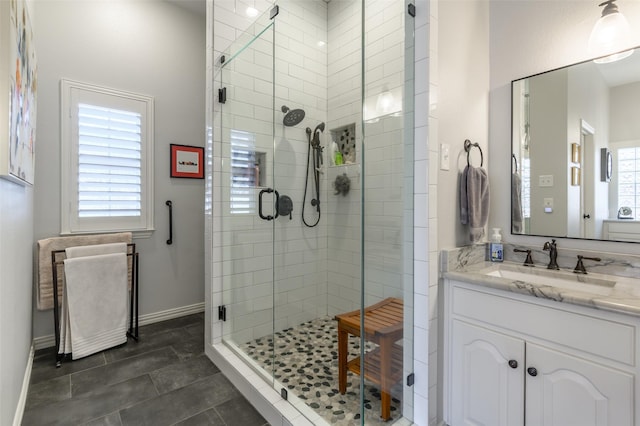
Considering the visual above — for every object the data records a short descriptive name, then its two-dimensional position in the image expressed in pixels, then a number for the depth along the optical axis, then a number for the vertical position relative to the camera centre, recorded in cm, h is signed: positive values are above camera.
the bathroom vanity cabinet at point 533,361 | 108 -61
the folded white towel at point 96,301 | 232 -73
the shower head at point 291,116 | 246 +81
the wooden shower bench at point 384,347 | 149 -67
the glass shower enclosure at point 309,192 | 158 +16
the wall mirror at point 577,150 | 149 +35
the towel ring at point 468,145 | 170 +40
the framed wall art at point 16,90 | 111 +53
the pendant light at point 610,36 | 146 +90
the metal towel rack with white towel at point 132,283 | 234 -66
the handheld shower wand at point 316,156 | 262 +50
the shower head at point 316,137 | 264 +67
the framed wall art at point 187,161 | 314 +55
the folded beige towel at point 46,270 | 236 -47
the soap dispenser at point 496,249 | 180 -21
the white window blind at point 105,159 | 257 +48
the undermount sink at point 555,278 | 139 -33
